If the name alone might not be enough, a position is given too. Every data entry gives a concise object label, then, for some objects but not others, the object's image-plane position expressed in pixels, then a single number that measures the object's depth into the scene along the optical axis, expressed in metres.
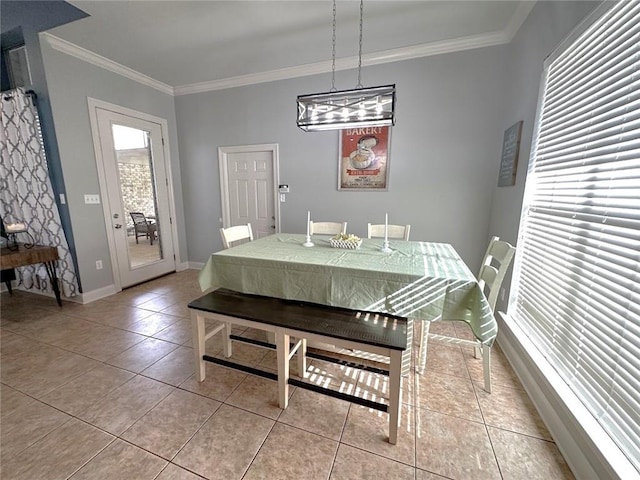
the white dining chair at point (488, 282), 1.62
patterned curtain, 2.72
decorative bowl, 2.09
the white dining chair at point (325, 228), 2.80
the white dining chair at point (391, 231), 2.60
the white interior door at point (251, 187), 3.68
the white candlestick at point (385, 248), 1.96
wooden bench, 1.32
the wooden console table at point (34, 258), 2.53
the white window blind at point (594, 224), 1.09
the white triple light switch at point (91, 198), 2.98
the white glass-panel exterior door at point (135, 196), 3.20
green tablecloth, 1.42
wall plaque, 2.27
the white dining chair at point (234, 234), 2.26
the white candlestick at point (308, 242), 2.18
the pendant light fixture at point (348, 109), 1.77
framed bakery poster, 3.08
